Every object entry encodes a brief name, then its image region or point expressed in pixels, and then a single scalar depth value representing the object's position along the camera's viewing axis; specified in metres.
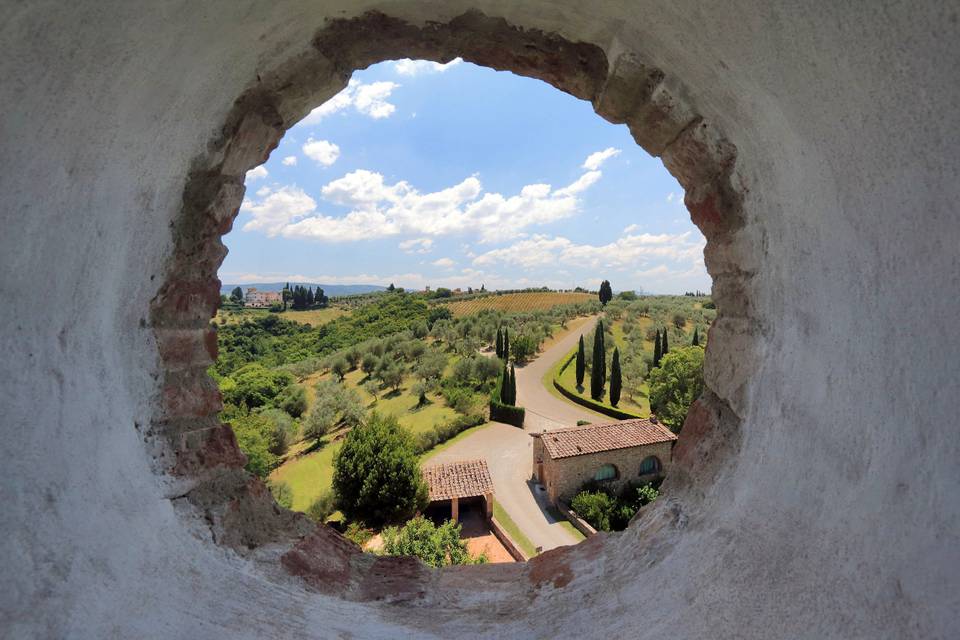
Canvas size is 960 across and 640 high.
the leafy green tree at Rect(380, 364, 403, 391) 35.50
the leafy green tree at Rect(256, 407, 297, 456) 26.09
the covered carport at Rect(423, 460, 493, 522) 16.20
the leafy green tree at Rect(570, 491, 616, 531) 15.66
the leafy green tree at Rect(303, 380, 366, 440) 27.73
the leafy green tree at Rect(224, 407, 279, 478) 19.02
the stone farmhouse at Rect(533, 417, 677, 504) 16.78
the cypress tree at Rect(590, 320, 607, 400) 27.69
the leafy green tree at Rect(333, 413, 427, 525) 15.97
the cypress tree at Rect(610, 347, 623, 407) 26.78
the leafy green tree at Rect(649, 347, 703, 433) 21.03
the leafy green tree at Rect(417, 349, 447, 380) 34.75
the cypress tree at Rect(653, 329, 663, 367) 26.82
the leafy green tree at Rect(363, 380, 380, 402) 34.75
